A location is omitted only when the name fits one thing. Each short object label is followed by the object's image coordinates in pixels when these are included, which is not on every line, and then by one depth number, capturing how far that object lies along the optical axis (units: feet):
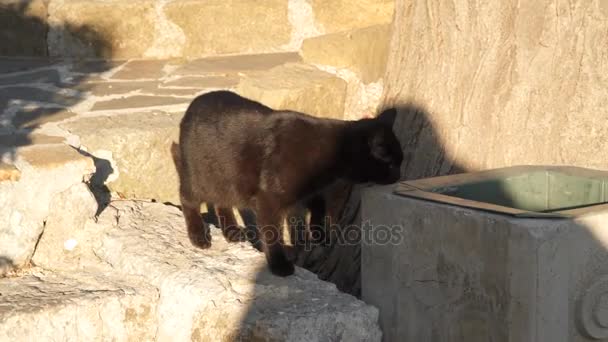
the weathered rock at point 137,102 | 16.92
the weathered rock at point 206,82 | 18.29
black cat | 12.53
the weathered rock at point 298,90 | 16.26
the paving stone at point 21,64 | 19.77
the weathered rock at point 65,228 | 13.21
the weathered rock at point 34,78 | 18.63
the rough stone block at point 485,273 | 9.66
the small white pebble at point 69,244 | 13.44
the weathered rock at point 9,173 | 12.67
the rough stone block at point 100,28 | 20.65
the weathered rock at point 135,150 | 14.76
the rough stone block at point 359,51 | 17.48
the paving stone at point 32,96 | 17.10
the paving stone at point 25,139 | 14.17
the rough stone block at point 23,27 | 20.57
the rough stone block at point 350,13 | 20.04
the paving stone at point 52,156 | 13.01
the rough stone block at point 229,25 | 20.95
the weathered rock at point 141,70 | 19.40
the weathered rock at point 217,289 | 11.19
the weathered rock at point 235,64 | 19.49
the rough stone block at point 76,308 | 11.50
